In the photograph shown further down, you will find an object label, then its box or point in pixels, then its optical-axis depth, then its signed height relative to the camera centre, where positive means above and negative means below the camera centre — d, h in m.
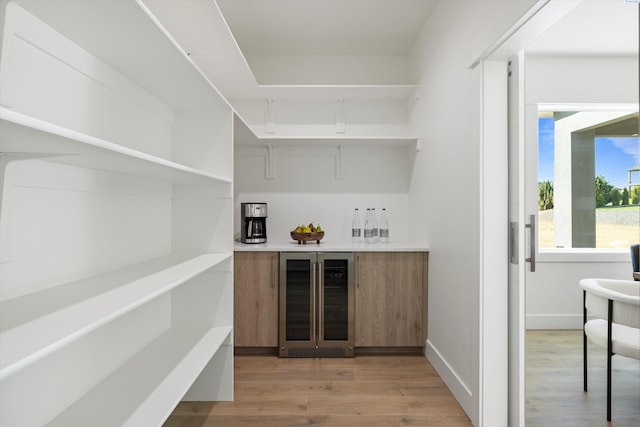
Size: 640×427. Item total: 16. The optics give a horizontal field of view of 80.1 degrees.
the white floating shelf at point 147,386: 1.31 -0.68
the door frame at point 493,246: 1.91 -0.14
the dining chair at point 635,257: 2.71 -0.27
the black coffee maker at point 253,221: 3.23 -0.03
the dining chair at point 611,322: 1.85 -0.51
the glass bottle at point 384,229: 3.42 -0.10
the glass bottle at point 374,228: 3.42 -0.09
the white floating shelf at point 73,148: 0.70 +0.17
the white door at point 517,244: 1.85 -0.12
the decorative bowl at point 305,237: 3.19 -0.16
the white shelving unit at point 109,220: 1.06 -0.02
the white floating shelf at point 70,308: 0.77 -0.25
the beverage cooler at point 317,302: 2.95 -0.66
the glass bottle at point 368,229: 3.43 -0.10
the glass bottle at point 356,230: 3.49 -0.11
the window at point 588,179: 3.50 +0.38
